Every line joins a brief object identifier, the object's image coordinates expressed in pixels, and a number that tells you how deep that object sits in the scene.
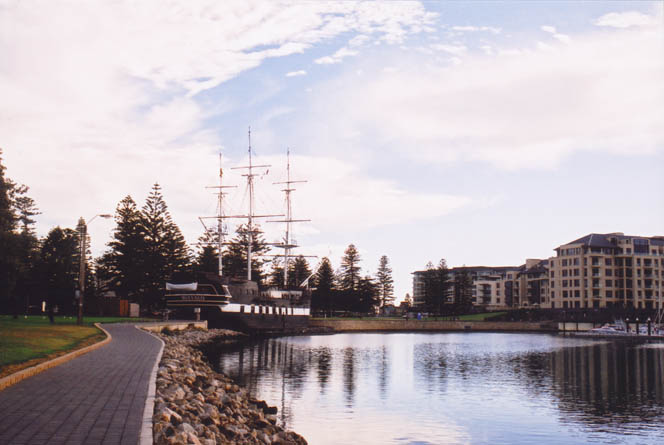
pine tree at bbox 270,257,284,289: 126.46
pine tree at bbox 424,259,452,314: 140.38
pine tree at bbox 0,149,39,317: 58.09
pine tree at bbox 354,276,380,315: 135.70
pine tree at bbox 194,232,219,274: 113.12
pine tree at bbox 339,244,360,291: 136.38
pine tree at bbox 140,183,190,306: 96.12
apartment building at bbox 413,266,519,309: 182.12
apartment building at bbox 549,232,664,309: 133.88
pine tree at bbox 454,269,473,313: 142.38
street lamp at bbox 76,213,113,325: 45.47
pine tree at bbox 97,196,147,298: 95.04
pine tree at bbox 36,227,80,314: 76.97
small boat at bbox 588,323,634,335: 113.75
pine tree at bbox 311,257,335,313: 130.12
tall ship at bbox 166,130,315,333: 70.94
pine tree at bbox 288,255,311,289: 129.12
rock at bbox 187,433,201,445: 12.00
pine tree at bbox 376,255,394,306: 143.38
